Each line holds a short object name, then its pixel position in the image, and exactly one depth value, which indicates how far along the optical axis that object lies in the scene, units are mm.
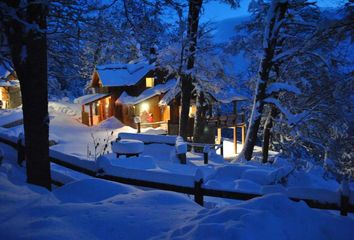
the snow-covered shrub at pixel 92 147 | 17866
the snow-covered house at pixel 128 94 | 30047
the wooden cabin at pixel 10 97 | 35812
